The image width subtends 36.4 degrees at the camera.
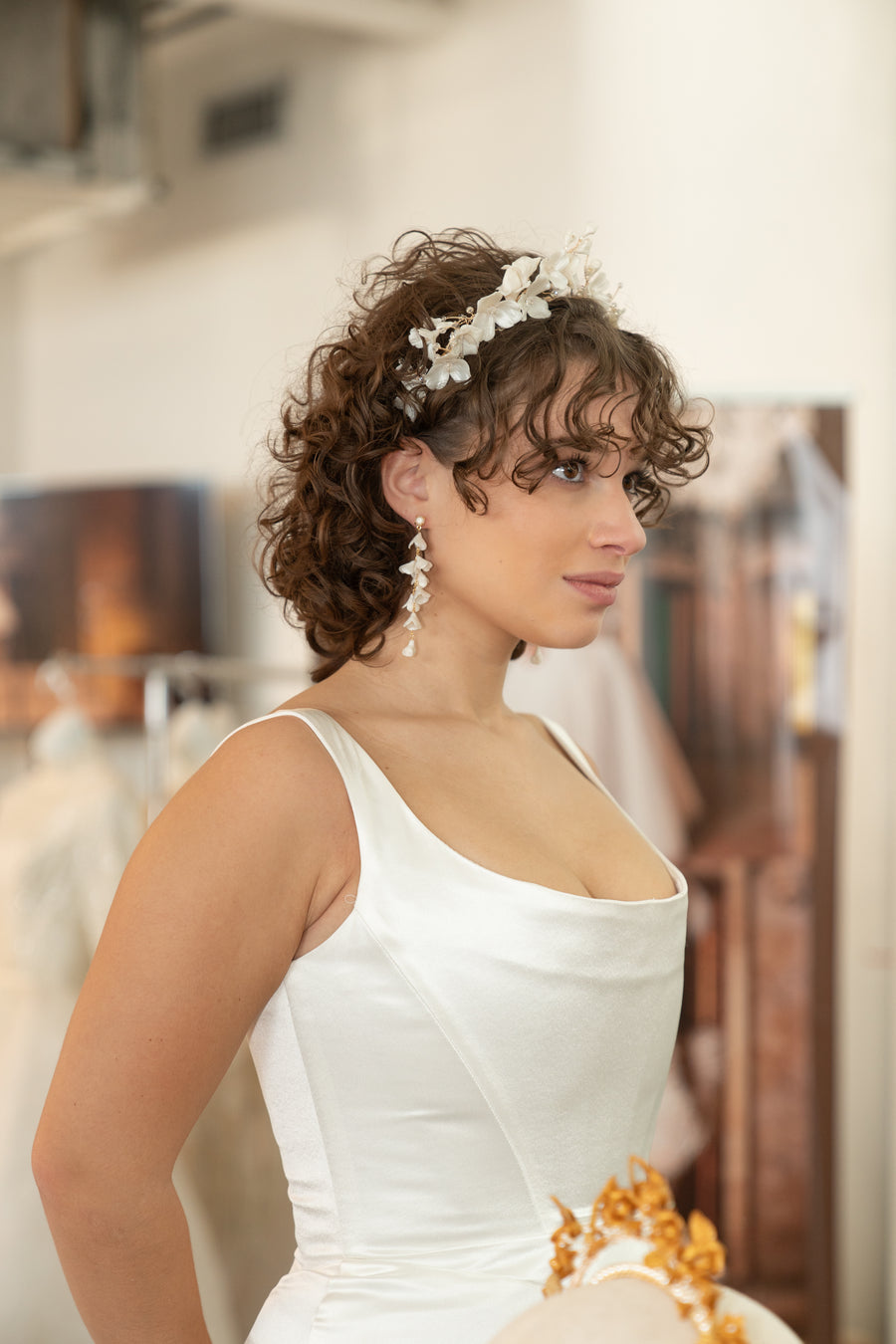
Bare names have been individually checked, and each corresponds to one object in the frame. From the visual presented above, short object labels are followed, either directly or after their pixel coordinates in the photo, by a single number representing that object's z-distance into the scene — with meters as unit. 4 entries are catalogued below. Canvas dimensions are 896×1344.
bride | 1.05
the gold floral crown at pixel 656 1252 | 0.72
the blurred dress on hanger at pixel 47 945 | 2.49
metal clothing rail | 2.81
